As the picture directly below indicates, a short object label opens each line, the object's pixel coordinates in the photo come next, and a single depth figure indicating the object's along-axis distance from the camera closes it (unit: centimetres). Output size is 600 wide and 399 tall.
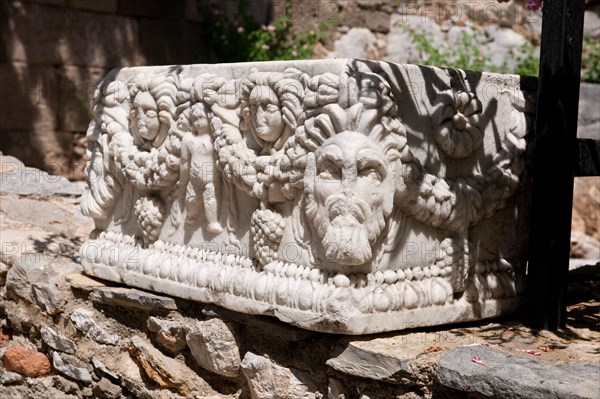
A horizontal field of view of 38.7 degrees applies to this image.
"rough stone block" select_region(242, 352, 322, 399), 311
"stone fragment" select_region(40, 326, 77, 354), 409
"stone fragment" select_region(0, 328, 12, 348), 451
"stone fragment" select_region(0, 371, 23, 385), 429
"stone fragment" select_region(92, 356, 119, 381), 386
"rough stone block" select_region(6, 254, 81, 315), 413
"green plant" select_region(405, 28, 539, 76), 855
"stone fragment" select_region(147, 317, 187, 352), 356
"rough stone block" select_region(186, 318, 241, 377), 333
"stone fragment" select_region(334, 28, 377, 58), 877
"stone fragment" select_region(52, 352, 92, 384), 401
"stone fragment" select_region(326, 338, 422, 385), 280
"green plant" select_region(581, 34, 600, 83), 868
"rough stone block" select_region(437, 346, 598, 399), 247
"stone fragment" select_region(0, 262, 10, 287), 445
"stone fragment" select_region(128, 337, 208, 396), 355
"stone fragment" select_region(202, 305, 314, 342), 309
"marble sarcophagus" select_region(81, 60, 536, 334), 292
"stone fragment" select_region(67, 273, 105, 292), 398
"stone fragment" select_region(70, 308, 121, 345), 393
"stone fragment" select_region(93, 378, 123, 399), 387
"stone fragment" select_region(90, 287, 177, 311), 359
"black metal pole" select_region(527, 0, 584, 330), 318
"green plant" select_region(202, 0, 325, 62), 822
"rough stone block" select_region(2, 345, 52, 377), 425
